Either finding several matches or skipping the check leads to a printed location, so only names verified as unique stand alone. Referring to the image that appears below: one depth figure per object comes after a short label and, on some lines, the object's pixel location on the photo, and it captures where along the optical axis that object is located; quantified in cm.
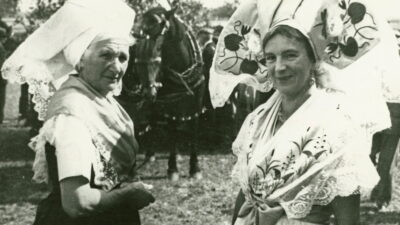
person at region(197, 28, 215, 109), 990
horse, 759
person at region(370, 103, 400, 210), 620
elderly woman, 254
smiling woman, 234
